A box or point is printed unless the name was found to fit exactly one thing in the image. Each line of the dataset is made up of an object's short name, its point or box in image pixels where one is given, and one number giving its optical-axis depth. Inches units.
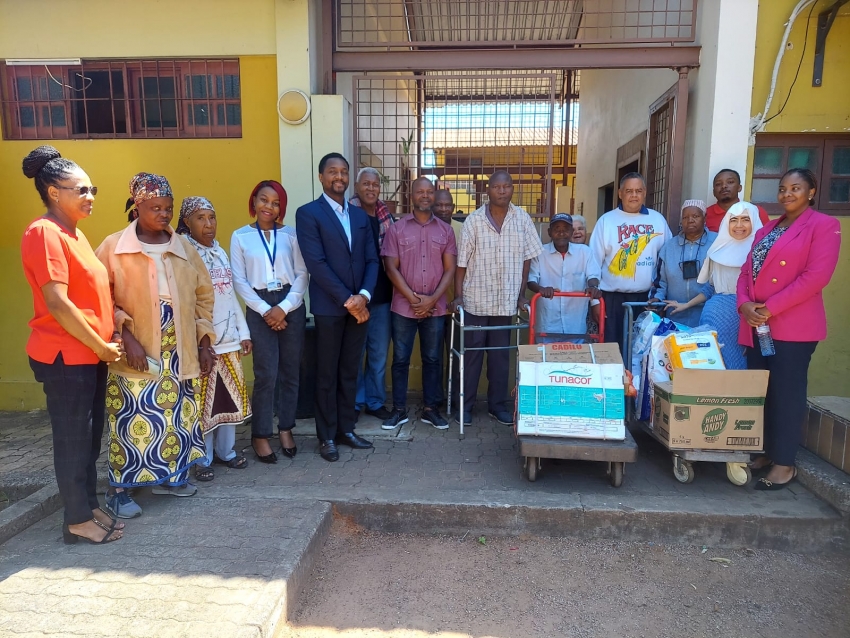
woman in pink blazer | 132.6
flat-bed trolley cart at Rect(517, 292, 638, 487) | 138.7
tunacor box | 143.1
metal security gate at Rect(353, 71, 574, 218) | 221.4
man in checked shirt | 180.7
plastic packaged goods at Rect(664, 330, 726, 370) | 145.4
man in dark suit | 155.1
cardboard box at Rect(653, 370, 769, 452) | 138.5
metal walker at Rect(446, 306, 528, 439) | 173.9
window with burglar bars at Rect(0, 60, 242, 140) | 214.7
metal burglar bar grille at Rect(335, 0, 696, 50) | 205.2
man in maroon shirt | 178.2
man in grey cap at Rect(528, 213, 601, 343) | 188.5
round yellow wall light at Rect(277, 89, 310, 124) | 205.2
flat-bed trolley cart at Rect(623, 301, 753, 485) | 140.1
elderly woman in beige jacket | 125.1
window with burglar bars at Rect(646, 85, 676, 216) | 218.5
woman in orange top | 106.8
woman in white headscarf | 154.6
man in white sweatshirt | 183.8
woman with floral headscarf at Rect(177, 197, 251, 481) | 147.3
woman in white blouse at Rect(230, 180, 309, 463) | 154.2
